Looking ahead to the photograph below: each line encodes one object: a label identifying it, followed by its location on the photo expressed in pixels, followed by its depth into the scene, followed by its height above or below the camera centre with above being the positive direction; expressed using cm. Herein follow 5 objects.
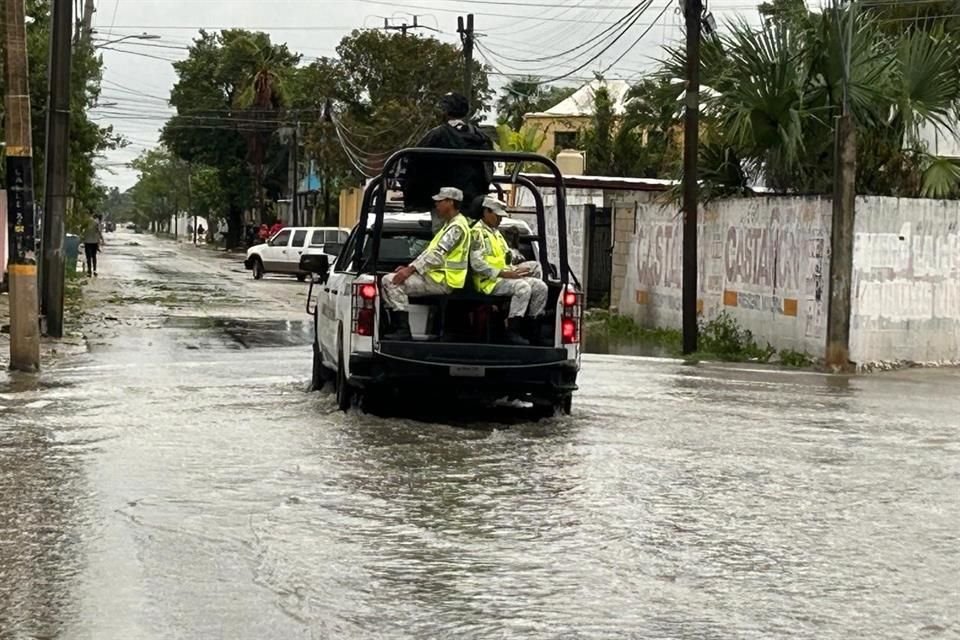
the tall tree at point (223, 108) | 8431 +632
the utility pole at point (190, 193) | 11856 +224
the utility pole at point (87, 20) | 4255 +577
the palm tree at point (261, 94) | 7862 +665
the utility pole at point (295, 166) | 7300 +279
